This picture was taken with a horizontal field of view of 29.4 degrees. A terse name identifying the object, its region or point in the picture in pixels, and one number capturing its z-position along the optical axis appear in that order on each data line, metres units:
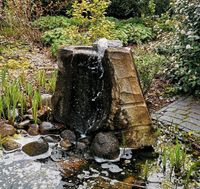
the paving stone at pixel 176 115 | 4.94
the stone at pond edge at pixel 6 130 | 4.42
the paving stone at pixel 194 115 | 4.95
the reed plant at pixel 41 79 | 5.62
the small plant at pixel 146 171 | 3.66
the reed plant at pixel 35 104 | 4.53
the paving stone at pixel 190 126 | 4.63
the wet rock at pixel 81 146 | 4.27
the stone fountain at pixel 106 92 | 4.13
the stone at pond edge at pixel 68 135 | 4.47
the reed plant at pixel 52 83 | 5.49
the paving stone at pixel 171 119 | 4.80
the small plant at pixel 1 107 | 4.55
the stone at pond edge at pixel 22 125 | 4.66
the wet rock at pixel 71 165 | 3.83
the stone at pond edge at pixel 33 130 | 4.57
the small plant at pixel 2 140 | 4.27
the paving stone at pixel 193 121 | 4.78
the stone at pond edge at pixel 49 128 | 4.62
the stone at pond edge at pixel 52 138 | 4.44
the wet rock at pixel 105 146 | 4.04
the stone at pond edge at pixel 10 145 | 4.25
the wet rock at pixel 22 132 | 4.58
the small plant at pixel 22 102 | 4.79
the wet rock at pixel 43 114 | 4.83
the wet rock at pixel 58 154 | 4.11
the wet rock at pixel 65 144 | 4.32
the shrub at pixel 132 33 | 8.43
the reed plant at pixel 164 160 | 3.75
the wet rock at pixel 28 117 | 4.77
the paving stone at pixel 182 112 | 5.06
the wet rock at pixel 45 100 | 5.09
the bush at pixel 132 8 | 10.05
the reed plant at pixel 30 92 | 5.00
